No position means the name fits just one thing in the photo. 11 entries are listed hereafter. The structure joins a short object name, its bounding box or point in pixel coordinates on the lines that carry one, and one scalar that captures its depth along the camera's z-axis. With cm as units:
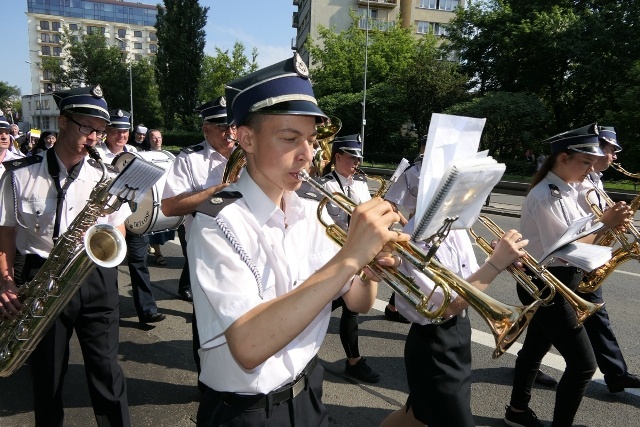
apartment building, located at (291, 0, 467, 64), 5278
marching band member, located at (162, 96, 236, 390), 397
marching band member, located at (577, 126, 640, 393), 390
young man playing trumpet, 142
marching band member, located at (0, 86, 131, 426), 294
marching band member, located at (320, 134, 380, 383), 428
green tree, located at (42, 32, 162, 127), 5466
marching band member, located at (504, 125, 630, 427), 349
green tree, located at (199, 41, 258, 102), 4409
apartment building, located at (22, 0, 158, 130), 11138
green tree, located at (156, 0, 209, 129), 4862
